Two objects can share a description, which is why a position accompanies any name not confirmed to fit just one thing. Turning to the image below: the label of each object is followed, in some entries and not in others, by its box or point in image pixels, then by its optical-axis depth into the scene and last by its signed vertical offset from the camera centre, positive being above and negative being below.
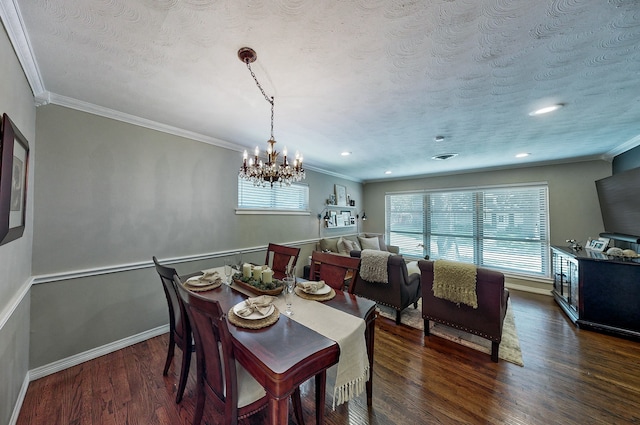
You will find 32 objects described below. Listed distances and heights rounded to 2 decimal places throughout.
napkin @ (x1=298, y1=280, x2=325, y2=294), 1.83 -0.61
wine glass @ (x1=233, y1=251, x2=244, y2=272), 2.32 -0.55
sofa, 4.70 -0.68
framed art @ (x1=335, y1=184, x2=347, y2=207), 5.44 +0.47
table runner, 1.26 -0.74
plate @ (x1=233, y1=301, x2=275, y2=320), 1.39 -0.63
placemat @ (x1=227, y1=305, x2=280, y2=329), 1.33 -0.66
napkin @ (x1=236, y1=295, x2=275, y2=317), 1.44 -0.62
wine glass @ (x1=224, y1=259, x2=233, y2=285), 2.15 -0.57
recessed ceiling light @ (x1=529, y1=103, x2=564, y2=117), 2.08 +1.01
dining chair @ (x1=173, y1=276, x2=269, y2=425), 1.06 -0.85
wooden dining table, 1.00 -0.69
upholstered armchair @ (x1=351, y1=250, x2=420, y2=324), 2.89 -1.02
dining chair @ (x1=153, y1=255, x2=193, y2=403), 1.56 -0.89
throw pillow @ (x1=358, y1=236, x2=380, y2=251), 5.01 -0.66
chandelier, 1.91 +0.39
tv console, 2.54 -0.96
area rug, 2.35 -1.45
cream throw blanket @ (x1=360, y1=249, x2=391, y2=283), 2.94 -0.70
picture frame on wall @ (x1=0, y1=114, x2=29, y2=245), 1.18 +0.21
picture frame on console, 3.17 -0.46
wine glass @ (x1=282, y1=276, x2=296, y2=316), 1.56 -0.52
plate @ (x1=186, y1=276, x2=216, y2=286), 1.98 -0.61
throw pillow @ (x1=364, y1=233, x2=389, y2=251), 5.30 -0.61
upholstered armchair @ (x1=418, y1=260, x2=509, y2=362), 2.20 -1.02
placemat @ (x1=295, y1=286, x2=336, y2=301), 1.75 -0.65
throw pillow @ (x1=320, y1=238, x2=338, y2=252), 4.74 -0.66
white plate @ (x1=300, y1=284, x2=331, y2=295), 1.80 -0.63
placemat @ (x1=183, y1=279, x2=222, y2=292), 1.92 -0.64
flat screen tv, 2.66 +0.12
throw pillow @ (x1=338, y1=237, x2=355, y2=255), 4.64 -0.67
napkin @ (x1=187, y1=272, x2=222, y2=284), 2.05 -0.60
